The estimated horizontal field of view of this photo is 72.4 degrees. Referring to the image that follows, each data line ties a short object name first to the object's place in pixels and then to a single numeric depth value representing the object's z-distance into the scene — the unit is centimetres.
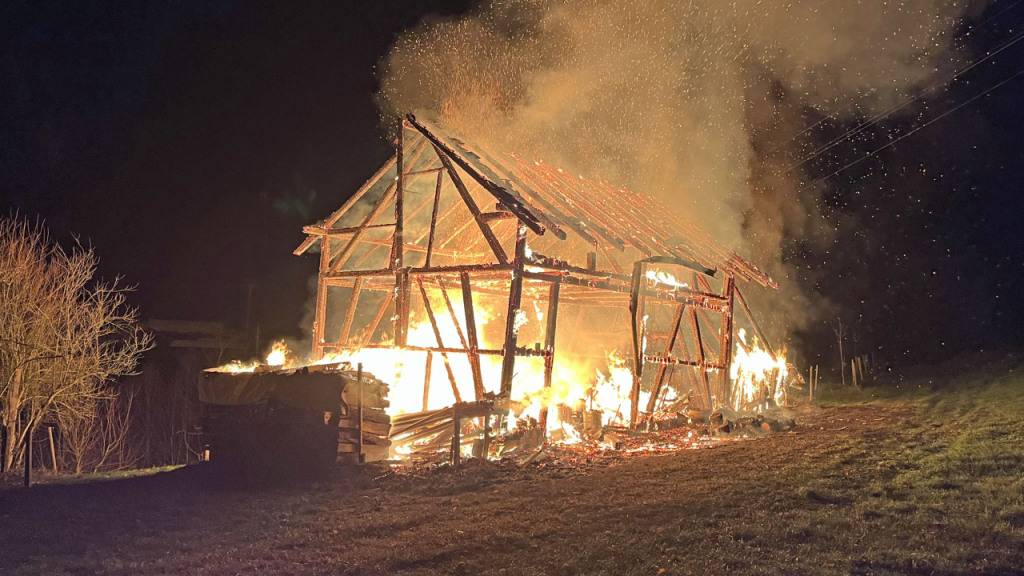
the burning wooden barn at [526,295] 1245
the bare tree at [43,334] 1350
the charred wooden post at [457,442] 1067
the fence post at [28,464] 1141
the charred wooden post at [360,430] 1093
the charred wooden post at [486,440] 1113
